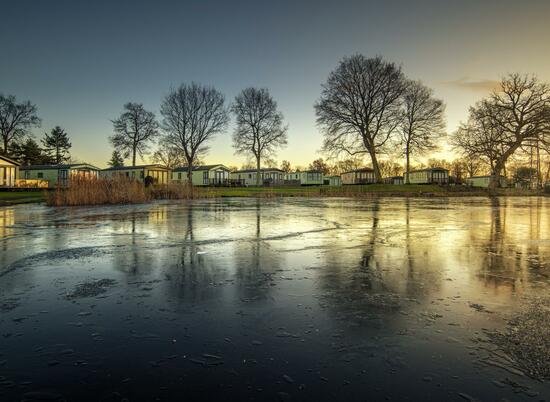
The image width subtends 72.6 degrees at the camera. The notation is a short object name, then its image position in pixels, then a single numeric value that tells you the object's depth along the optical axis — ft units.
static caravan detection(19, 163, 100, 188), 179.31
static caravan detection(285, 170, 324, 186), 257.75
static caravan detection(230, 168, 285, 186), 248.93
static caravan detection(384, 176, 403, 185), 275.47
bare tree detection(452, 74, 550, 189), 121.70
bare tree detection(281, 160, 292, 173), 363.97
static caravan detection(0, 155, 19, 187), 140.97
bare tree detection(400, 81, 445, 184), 144.36
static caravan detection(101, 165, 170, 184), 197.43
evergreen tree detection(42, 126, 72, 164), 243.81
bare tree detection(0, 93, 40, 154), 190.80
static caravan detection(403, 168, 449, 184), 226.79
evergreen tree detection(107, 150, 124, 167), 282.44
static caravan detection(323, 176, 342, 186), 300.40
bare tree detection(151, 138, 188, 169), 178.60
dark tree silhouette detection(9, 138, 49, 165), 211.20
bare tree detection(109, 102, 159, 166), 191.21
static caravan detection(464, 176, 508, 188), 246.27
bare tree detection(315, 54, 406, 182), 132.57
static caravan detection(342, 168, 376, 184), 241.55
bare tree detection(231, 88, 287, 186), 182.50
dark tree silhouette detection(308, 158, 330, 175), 348.59
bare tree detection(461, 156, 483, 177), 253.53
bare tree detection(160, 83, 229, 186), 175.63
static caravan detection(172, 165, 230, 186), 219.82
